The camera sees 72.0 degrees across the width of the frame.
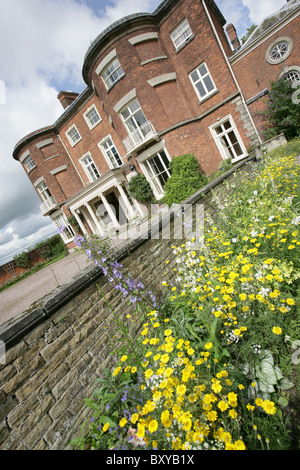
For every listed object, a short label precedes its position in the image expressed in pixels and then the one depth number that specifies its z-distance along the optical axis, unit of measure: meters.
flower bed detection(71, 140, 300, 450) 1.38
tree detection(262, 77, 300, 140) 9.78
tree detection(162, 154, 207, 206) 10.56
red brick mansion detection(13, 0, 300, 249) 10.66
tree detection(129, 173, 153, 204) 12.90
